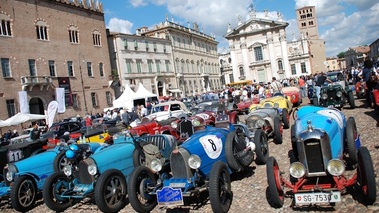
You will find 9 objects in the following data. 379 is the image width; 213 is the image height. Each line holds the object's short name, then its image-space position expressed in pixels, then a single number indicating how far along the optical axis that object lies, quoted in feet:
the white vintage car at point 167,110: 57.80
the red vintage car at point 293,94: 57.91
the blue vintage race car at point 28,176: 24.66
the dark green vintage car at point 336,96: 44.81
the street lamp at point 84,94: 115.96
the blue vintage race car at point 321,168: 14.79
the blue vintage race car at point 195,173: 17.17
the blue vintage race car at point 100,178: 20.37
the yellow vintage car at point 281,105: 37.60
